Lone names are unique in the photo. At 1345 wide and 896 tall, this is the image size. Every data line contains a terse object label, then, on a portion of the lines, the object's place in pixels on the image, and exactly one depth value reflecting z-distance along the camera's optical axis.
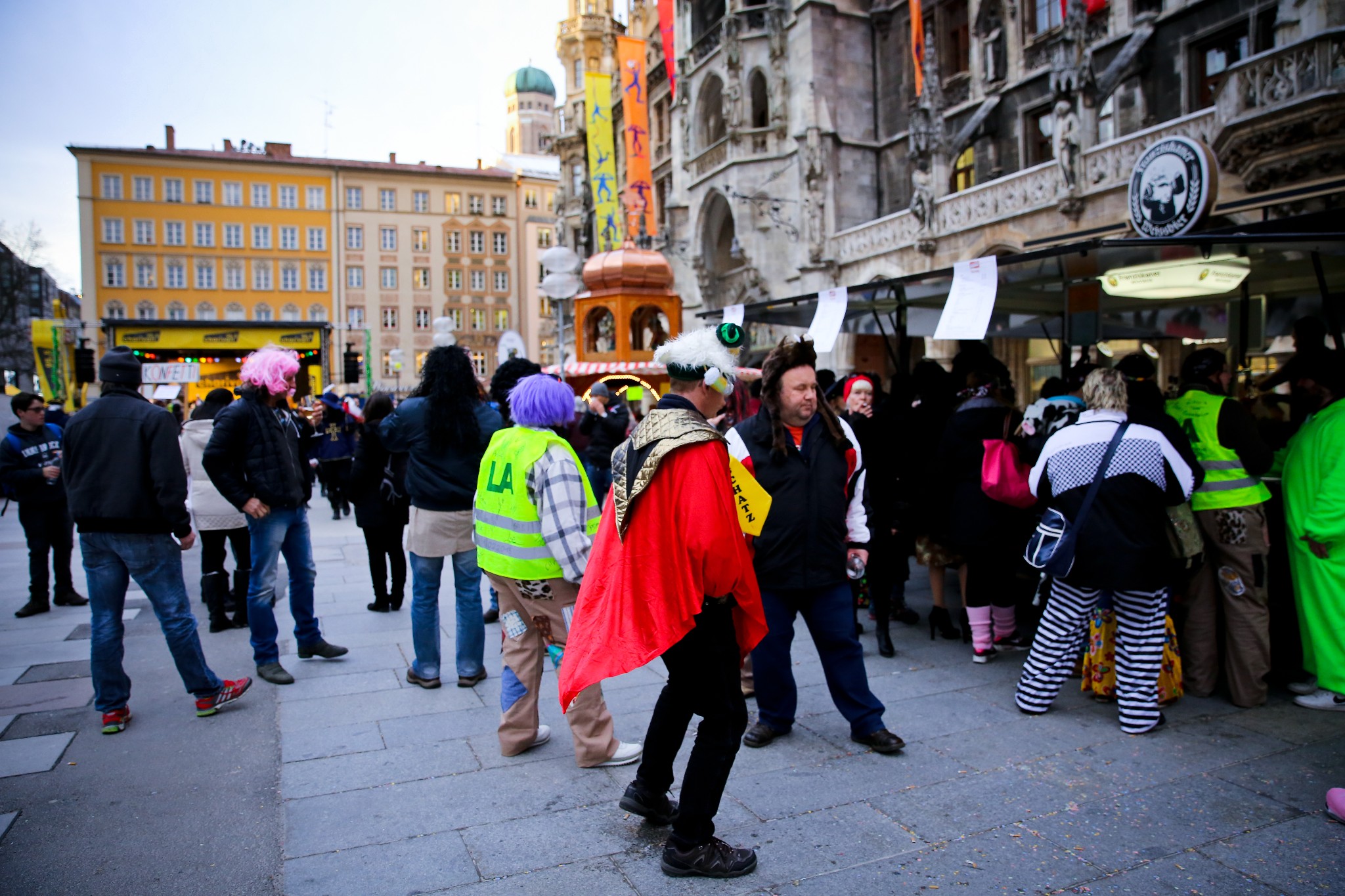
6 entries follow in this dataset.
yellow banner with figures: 29.55
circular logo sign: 7.68
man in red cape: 3.08
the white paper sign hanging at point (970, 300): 5.70
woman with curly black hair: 5.36
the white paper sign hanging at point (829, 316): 7.04
